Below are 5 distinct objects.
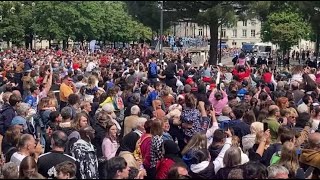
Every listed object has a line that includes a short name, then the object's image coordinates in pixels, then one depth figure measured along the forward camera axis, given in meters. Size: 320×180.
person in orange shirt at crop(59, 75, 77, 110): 11.37
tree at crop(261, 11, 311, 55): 46.39
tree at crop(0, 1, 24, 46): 36.31
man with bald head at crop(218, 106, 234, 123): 8.58
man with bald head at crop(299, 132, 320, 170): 6.19
